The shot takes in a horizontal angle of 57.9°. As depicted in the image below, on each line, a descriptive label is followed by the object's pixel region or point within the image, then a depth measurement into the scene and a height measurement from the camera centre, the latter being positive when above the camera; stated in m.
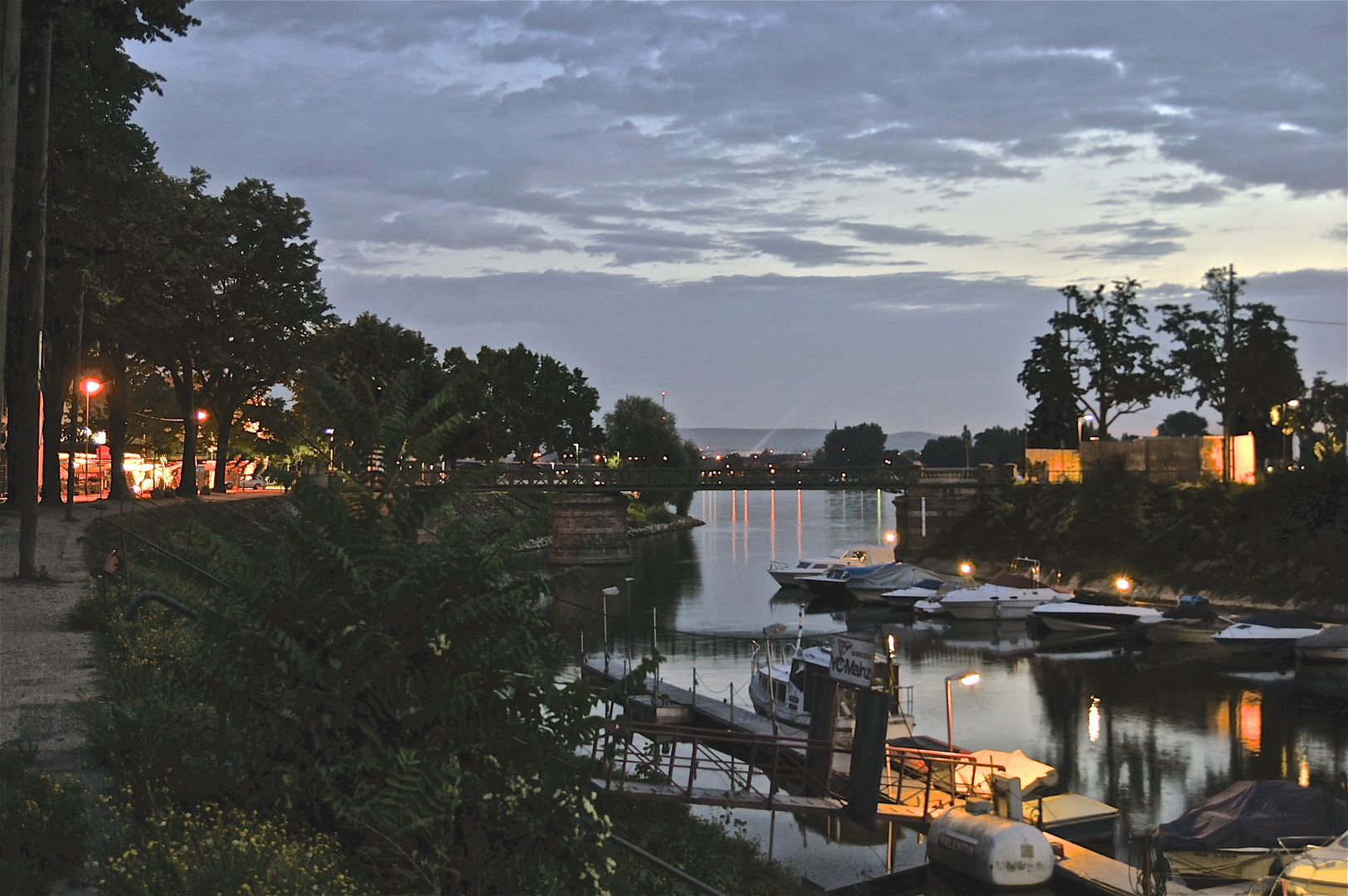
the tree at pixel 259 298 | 65.94 +10.40
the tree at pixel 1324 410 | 81.12 +4.61
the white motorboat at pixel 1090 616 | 57.16 -6.50
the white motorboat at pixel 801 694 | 32.91 -6.64
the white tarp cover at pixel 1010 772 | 28.83 -7.03
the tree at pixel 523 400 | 120.06 +8.46
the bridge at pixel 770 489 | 88.31 -0.93
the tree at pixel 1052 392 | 97.62 +7.03
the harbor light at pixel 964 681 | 28.48 -4.75
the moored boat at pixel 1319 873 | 19.12 -6.30
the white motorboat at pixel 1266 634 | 49.72 -6.41
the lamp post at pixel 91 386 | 54.36 +4.45
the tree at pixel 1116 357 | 94.62 +9.69
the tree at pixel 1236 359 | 85.75 +8.59
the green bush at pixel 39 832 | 9.88 -3.01
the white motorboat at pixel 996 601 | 63.00 -6.29
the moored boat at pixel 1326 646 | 48.72 -6.76
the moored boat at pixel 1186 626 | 54.94 -6.71
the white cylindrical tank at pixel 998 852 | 23.56 -7.32
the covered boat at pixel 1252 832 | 22.31 -6.56
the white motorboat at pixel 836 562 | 78.94 -5.36
